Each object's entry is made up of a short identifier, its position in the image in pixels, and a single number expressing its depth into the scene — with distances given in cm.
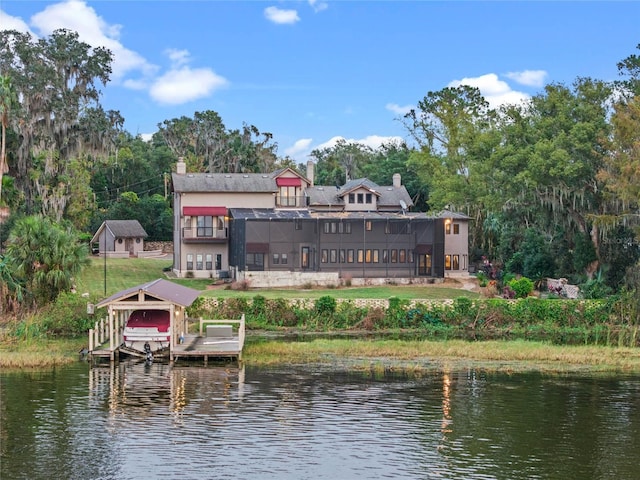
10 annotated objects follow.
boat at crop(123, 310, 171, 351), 4016
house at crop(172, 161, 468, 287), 6950
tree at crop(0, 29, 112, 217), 7450
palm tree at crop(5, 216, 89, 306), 4650
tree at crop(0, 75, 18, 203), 5266
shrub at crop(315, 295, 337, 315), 5234
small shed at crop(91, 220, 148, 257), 8900
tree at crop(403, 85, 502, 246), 7194
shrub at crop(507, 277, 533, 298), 6138
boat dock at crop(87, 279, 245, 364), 3972
